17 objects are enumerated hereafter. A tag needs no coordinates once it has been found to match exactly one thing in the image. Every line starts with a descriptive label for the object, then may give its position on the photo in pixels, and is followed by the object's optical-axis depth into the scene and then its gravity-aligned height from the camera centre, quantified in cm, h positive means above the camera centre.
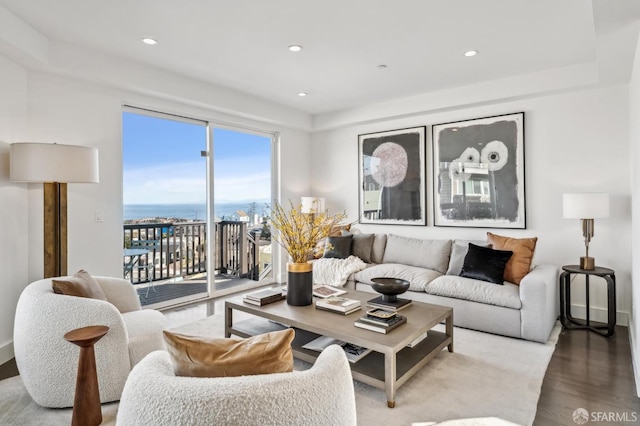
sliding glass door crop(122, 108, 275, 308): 412 +9
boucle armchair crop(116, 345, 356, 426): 101 -53
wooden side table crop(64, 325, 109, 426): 191 -89
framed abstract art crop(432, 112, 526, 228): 416 +47
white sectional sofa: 316 -74
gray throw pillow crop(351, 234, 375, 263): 479 -44
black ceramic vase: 295 -57
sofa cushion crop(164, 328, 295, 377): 116 -46
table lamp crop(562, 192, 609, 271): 330 +1
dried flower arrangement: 292 -20
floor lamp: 275 +32
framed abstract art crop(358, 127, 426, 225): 493 +50
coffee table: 223 -80
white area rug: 209 -116
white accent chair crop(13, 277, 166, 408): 210 -77
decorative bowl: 282 -58
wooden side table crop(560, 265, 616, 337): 326 -85
